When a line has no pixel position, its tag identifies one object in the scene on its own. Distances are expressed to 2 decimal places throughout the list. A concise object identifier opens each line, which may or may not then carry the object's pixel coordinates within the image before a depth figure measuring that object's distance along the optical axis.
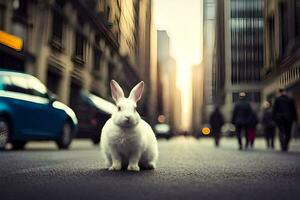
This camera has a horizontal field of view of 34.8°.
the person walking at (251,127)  14.41
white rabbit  4.84
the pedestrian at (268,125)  15.23
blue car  9.48
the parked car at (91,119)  14.86
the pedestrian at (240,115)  14.10
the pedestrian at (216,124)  17.83
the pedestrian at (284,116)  12.51
